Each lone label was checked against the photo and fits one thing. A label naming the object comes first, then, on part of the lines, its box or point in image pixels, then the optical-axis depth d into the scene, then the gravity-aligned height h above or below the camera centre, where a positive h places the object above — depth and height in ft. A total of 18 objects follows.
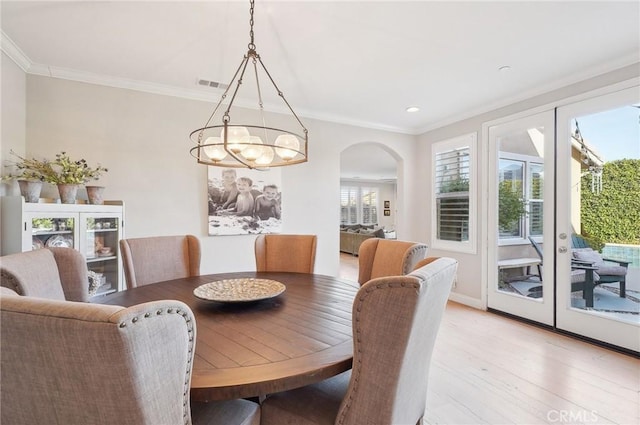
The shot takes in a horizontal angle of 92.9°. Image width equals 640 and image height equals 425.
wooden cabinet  7.38 -0.47
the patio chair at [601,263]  9.04 -1.52
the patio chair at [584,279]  9.61 -2.11
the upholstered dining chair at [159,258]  7.04 -1.13
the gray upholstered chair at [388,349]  2.96 -1.42
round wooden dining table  3.05 -1.62
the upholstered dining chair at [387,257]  6.63 -1.03
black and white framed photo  11.30 +0.45
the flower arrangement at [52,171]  8.32 +1.18
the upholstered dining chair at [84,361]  1.95 -1.00
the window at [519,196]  11.02 +0.68
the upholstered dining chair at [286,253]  8.57 -1.14
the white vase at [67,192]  8.34 +0.57
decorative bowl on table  5.16 -1.44
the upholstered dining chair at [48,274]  4.06 -0.93
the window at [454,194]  13.26 +0.90
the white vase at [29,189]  7.76 +0.61
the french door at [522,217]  10.61 -0.12
